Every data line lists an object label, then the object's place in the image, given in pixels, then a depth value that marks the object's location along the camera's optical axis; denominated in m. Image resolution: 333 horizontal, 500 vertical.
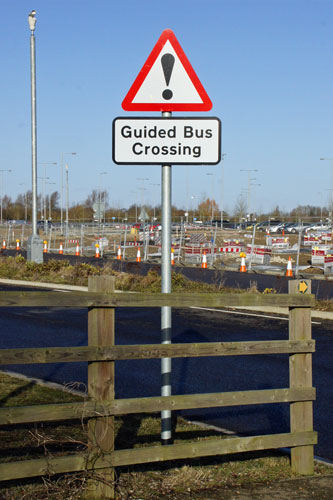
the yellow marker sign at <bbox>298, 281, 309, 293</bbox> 4.99
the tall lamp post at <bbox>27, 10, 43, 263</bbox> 22.70
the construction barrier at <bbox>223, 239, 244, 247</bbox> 37.79
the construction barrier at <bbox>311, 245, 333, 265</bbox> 29.36
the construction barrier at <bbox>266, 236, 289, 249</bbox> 37.86
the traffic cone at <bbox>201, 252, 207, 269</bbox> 29.33
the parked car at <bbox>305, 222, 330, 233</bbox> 63.06
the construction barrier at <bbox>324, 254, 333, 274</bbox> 25.73
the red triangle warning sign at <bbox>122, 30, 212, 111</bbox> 4.89
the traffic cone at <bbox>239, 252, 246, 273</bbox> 27.09
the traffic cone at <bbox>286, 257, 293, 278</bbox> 25.21
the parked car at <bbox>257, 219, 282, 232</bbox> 79.47
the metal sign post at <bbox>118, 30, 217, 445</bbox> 4.82
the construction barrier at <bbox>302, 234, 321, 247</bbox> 38.36
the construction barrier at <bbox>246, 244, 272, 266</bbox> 30.52
